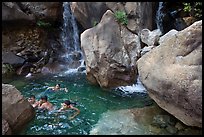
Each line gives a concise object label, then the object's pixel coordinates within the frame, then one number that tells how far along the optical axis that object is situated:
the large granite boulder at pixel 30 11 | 13.21
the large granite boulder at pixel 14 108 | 6.77
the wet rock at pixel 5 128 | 6.40
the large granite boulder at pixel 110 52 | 9.94
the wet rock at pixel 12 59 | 13.07
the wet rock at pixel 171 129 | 6.59
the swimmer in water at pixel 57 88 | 10.28
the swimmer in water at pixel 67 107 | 8.38
